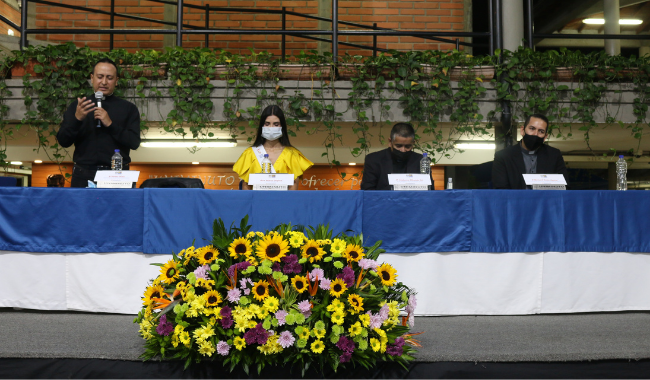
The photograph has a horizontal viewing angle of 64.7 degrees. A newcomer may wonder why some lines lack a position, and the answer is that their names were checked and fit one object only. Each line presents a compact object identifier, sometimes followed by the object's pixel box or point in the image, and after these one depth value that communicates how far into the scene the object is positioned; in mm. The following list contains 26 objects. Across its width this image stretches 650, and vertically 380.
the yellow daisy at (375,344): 1844
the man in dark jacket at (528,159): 3443
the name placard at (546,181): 3018
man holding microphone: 3048
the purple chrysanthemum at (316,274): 1883
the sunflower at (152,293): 2021
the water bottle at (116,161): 3025
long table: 2752
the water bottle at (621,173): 3316
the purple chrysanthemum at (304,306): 1839
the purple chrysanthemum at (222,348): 1831
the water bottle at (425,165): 3326
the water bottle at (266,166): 3234
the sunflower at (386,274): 1985
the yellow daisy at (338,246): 1962
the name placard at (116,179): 2836
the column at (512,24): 4863
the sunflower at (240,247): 1934
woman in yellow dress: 3262
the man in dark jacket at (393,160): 3352
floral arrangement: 1834
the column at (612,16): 7344
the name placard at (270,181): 2832
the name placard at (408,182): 2896
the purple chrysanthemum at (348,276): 1896
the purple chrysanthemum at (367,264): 1962
